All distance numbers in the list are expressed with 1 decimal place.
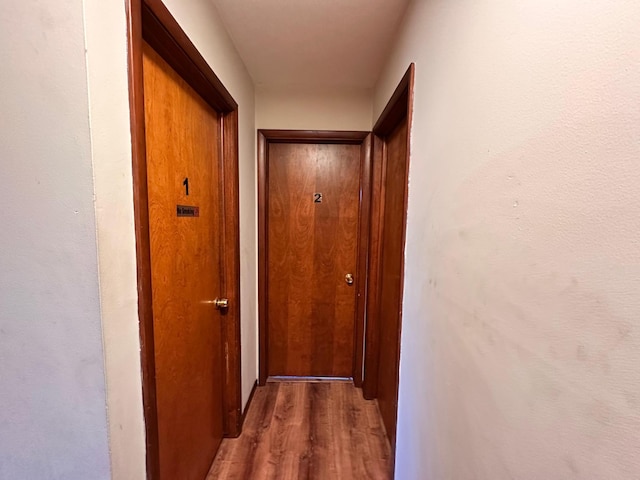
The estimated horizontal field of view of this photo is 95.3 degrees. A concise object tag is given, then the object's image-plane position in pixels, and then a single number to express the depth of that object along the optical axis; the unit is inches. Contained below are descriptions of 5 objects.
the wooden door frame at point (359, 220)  84.4
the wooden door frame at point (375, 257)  81.2
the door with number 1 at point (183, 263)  40.4
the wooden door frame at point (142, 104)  31.0
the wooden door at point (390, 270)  64.0
